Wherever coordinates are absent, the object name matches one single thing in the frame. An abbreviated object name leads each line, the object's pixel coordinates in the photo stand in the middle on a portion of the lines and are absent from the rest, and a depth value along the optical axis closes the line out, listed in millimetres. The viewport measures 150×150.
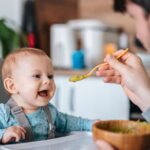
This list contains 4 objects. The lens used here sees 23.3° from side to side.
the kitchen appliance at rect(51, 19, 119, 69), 2664
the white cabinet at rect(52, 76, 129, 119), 2299
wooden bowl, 753
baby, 976
